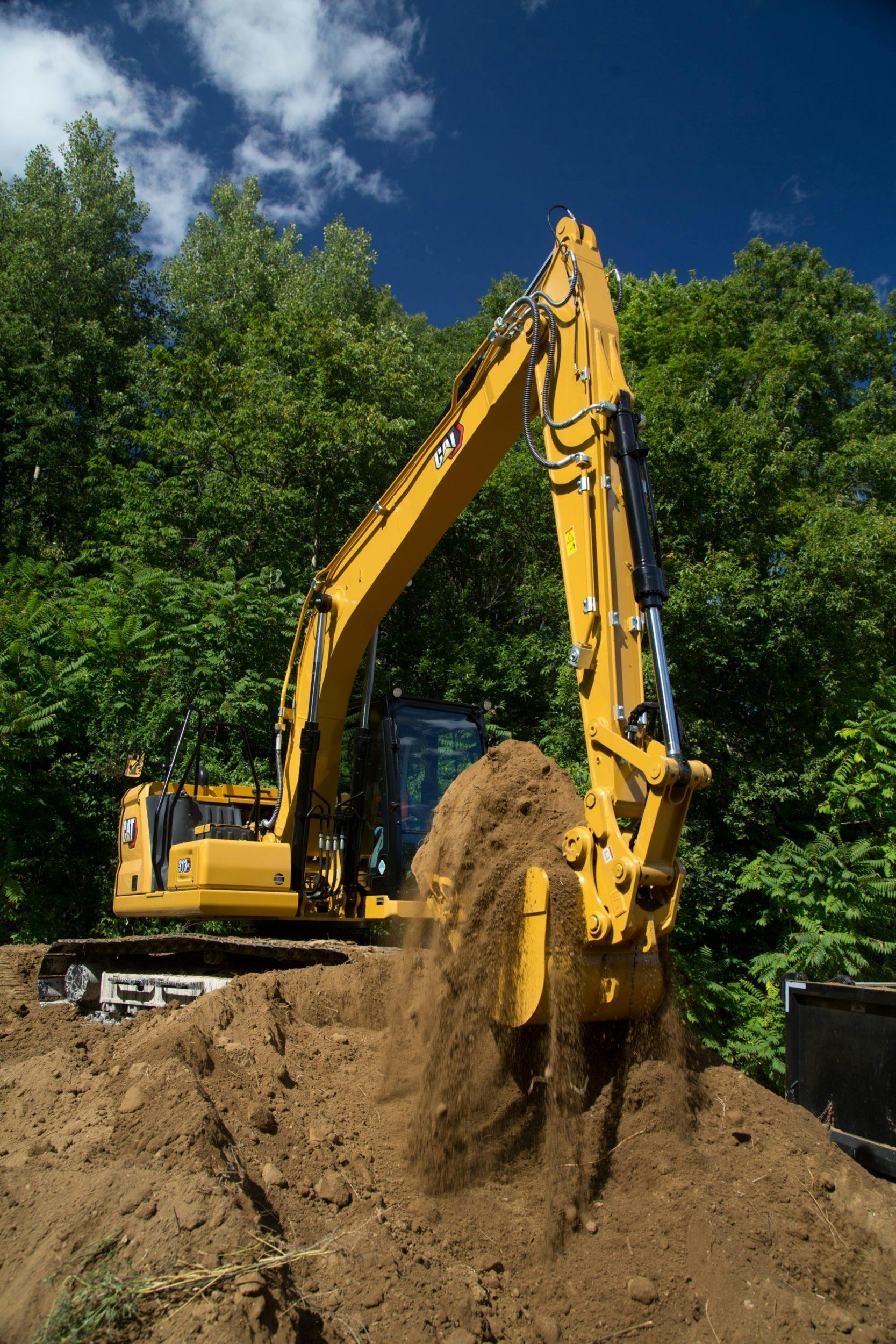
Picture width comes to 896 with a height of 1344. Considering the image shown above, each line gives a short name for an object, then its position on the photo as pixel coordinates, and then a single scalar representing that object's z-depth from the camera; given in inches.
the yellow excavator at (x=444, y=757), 156.3
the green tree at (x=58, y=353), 834.2
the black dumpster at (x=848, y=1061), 167.6
